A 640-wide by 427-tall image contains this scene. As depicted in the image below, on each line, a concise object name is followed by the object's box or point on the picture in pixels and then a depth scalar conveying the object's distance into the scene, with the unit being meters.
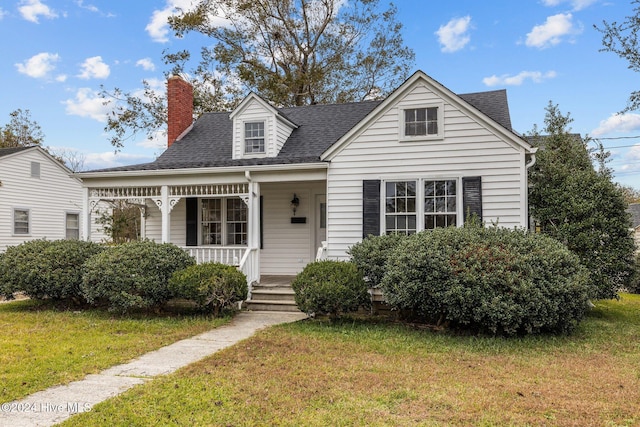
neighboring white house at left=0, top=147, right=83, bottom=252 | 19.02
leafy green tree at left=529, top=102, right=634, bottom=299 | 9.05
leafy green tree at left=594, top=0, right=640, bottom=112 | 10.43
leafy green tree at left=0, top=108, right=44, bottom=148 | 30.27
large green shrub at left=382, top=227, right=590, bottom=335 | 6.82
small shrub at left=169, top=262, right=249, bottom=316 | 8.70
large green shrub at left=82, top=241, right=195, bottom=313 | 8.75
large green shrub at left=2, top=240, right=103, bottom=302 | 9.56
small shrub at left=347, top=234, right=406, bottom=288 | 8.92
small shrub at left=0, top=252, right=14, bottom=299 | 9.73
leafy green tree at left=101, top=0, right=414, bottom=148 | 24.78
